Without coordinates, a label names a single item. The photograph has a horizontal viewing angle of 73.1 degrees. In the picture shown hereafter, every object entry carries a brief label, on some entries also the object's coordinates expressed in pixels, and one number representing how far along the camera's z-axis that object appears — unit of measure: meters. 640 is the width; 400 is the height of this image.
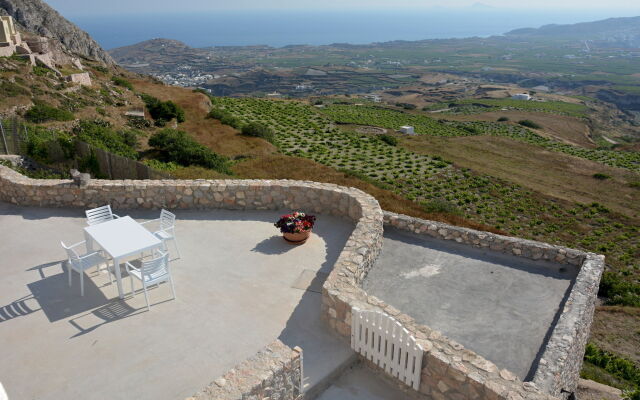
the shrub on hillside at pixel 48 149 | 12.72
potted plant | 8.81
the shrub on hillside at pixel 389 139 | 36.05
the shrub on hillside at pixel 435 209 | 14.93
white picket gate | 5.55
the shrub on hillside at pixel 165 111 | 31.86
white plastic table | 6.81
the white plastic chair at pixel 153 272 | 6.48
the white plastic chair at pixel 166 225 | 8.05
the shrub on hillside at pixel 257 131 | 31.09
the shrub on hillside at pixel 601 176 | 30.95
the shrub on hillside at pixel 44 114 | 24.17
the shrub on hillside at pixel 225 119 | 33.35
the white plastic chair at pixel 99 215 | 8.42
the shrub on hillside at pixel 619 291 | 13.90
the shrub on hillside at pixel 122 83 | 40.75
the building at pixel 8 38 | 35.16
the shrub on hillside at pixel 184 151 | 20.88
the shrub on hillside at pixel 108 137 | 20.22
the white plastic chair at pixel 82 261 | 6.87
